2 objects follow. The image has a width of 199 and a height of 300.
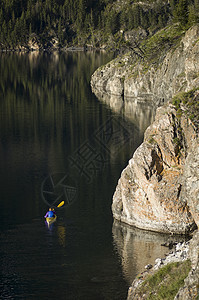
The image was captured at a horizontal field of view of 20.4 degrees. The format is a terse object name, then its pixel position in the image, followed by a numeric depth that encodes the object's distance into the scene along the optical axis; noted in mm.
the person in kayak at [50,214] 59938
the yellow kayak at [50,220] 59825
